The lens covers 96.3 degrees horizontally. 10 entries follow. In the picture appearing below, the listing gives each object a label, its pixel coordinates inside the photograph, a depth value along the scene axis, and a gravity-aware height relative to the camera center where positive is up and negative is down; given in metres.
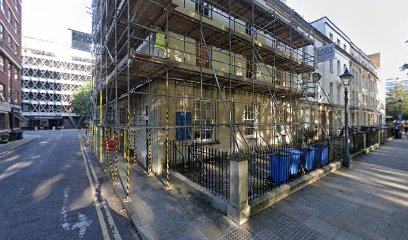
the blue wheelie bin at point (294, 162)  6.08 -1.44
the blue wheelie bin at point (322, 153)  7.74 -1.50
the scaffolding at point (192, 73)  7.06 +1.90
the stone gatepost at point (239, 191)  4.18 -1.69
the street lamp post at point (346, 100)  8.54 +0.92
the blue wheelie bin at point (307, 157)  6.96 -1.49
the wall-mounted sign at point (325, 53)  10.46 +3.90
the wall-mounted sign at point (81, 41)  12.02 +5.41
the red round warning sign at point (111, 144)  7.05 -0.96
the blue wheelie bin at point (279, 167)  5.71 -1.49
